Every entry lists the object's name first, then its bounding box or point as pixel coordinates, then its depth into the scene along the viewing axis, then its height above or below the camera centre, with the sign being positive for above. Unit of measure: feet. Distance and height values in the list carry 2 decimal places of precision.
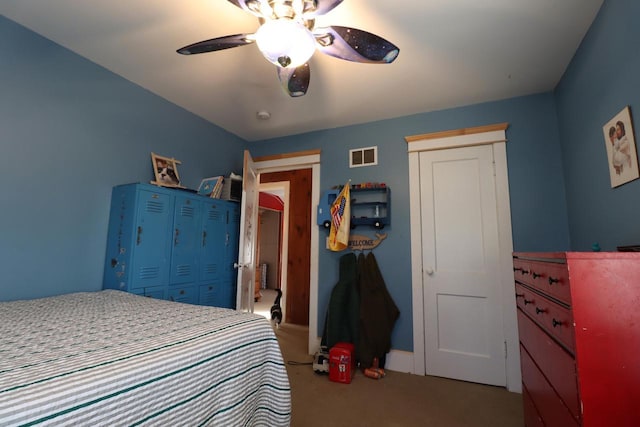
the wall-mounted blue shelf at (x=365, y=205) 9.66 +1.49
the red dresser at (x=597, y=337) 3.04 -0.89
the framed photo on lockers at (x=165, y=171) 8.72 +2.27
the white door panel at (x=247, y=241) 9.52 +0.26
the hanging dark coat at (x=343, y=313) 9.43 -1.99
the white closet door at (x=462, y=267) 8.46 -0.45
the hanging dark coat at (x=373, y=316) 9.01 -2.00
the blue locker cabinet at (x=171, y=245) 7.35 +0.05
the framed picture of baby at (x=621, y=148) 4.84 +1.81
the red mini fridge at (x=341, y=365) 8.25 -3.17
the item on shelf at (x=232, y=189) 10.47 +2.09
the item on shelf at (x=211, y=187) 10.00 +2.05
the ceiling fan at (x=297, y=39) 4.17 +3.29
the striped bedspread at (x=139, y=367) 2.27 -1.09
